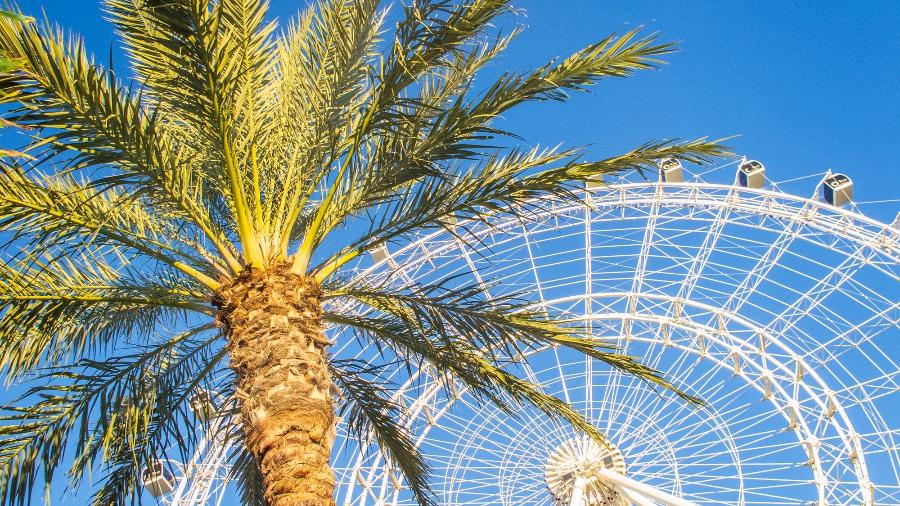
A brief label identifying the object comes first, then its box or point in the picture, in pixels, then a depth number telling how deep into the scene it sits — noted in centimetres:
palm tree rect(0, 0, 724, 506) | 812
